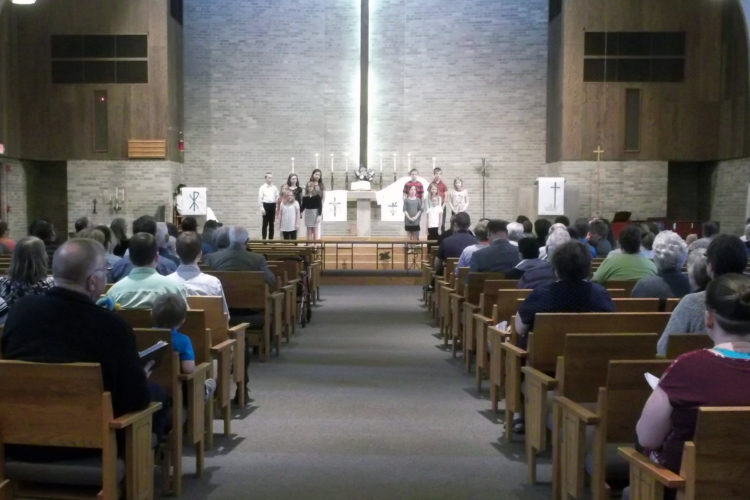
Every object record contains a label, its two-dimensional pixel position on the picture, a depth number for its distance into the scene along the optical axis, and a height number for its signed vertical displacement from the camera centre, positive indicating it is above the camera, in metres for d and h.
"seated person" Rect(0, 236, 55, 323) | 4.02 -0.30
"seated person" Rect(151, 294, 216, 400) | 4.04 -0.54
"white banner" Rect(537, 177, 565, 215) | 16.58 +0.26
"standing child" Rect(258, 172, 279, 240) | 17.20 +0.07
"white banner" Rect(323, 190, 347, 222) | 17.25 -0.01
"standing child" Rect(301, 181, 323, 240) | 16.17 -0.03
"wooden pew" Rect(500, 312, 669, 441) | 4.39 -0.62
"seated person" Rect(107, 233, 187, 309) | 4.68 -0.43
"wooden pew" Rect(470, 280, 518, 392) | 6.38 -0.83
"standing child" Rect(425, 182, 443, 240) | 16.66 -0.02
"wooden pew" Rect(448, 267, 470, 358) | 7.89 -0.91
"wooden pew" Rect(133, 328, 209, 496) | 3.90 -0.96
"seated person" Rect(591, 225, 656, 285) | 6.36 -0.41
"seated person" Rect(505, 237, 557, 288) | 5.87 -0.44
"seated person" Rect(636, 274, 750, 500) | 2.53 -0.49
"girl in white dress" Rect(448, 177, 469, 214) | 17.23 +0.16
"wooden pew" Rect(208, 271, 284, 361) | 7.24 -0.72
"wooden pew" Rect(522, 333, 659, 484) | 3.85 -0.67
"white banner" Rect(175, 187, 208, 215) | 17.41 +0.06
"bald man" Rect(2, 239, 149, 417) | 3.13 -0.45
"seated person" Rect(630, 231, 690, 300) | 5.26 -0.42
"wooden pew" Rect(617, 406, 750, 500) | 2.42 -0.72
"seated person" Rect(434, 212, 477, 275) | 9.75 -0.40
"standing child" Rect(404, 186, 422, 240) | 16.08 -0.15
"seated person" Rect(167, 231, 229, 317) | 5.47 -0.44
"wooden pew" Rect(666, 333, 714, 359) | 3.62 -0.57
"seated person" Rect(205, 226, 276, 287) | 7.46 -0.45
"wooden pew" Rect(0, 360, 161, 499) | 3.04 -0.78
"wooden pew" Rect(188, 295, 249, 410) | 5.14 -0.79
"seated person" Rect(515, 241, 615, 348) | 4.64 -0.48
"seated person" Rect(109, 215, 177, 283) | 6.19 -0.43
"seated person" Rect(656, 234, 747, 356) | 3.89 -0.31
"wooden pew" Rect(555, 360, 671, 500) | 3.32 -0.82
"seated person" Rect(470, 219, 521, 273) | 7.67 -0.44
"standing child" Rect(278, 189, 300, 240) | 16.11 -0.16
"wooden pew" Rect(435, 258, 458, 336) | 8.55 -0.89
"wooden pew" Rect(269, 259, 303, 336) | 8.70 -0.84
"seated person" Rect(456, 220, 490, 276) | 8.16 -0.36
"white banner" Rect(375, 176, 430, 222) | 17.58 +0.08
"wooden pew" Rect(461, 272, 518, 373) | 7.14 -0.78
